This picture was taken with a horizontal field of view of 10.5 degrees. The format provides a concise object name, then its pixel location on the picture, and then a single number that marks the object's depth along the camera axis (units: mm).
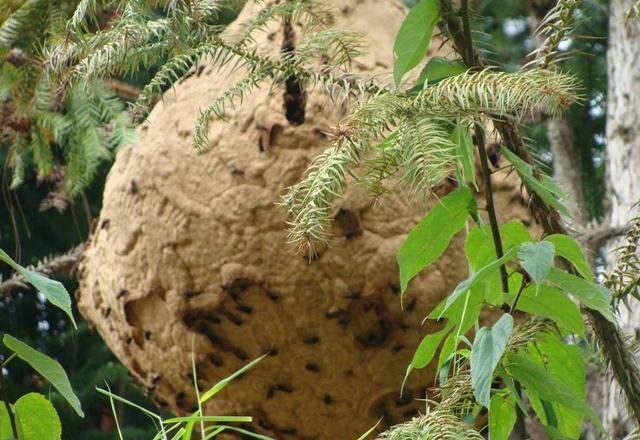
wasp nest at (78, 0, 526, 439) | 4654
